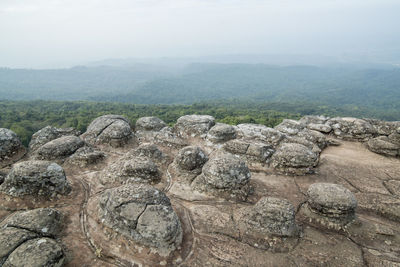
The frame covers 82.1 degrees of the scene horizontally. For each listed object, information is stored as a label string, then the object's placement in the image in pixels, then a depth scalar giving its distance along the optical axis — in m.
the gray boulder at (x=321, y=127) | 12.78
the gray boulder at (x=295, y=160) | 8.55
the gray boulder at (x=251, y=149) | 9.33
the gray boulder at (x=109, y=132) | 10.51
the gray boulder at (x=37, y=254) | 4.17
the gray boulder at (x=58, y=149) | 8.71
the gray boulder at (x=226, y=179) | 7.19
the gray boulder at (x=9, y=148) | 8.65
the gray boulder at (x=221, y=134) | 10.91
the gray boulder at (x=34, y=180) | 6.35
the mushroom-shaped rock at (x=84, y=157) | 8.71
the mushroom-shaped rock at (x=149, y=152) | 9.05
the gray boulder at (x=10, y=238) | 4.34
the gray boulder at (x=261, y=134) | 10.88
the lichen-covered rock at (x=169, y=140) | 10.84
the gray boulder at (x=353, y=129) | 11.88
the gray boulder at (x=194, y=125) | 11.72
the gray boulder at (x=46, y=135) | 10.10
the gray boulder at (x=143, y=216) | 4.95
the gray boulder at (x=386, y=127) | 11.79
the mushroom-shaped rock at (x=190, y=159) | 8.35
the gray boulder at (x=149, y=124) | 11.98
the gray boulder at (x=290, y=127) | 12.16
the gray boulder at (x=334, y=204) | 5.99
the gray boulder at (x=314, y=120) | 13.82
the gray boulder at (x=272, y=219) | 5.64
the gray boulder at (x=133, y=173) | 7.68
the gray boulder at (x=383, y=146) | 9.99
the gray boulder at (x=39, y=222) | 5.01
